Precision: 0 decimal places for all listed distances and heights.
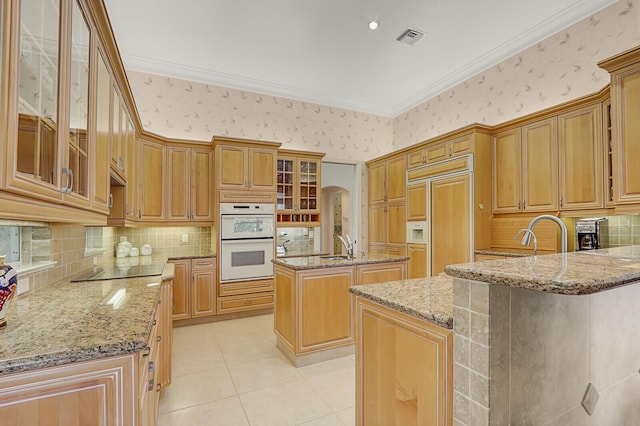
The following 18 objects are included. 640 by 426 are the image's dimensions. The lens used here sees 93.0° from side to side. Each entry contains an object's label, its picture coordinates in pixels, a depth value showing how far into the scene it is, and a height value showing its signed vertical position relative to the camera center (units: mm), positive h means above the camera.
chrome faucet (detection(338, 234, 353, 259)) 3330 -316
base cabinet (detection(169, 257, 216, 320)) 3832 -886
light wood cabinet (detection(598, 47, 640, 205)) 2322 +780
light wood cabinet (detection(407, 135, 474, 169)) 3777 +955
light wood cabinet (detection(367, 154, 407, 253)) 4895 +281
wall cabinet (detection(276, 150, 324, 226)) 4738 +514
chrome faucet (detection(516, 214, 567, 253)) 1399 -69
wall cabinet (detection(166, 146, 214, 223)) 4094 +484
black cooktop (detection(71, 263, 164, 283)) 2217 -426
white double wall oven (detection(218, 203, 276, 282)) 4055 -287
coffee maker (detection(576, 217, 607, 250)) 2912 -109
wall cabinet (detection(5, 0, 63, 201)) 840 +367
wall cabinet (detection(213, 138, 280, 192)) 4070 +765
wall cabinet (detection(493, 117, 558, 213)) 3240 +602
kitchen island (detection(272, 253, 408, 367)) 2746 -785
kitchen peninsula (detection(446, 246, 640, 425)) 904 -412
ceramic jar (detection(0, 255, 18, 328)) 1091 -248
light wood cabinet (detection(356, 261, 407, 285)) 3020 -532
